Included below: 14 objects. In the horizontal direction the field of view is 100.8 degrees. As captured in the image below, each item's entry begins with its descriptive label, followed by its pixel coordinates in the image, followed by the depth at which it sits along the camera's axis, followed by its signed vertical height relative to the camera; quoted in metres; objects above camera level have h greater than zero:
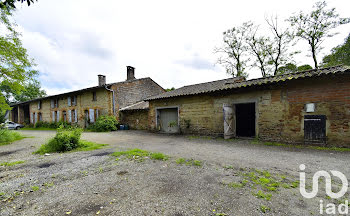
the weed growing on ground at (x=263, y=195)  2.56 -1.63
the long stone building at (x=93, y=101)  15.83 +0.89
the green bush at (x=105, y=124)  14.35 -1.66
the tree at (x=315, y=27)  15.81 +8.78
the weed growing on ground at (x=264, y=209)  2.22 -1.62
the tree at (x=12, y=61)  8.40 +2.96
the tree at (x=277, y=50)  17.90 +7.13
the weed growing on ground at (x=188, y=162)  4.33 -1.74
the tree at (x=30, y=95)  36.35 +3.46
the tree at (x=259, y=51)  19.59 +7.46
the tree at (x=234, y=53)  21.05 +7.73
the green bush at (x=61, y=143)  6.34 -1.54
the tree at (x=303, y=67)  17.90 +4.65
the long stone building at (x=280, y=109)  5.94 -0.21
